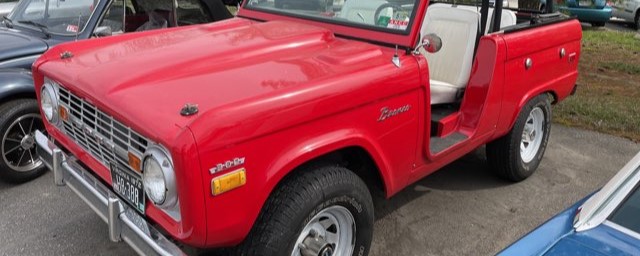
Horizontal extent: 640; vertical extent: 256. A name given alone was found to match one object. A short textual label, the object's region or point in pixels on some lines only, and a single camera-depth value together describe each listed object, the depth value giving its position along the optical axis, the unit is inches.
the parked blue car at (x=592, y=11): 520.4
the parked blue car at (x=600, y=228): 72.5
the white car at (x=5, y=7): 311.9
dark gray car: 154.0
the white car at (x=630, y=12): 565.2
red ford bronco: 82.3
